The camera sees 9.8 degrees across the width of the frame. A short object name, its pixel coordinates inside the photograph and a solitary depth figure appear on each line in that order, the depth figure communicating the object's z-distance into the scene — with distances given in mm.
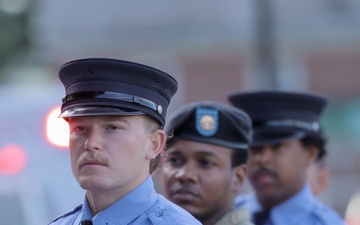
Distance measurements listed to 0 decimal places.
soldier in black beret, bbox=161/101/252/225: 8771
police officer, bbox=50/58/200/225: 6598
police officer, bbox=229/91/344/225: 10213
